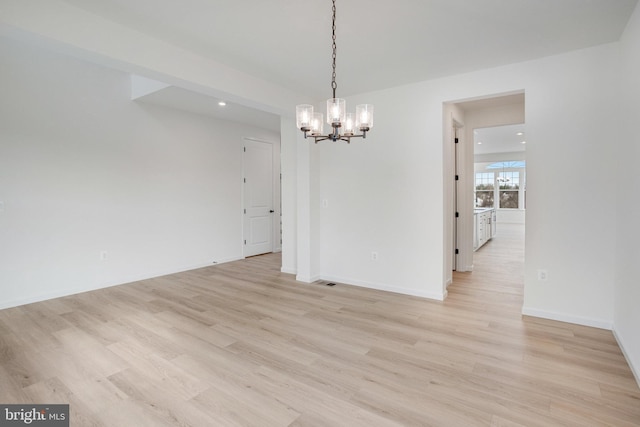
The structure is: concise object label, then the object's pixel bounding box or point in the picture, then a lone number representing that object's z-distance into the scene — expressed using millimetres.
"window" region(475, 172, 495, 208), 12453
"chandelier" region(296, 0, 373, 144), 2340
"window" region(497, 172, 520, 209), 12023
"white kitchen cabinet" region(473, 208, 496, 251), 7121
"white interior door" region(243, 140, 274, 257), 6531
